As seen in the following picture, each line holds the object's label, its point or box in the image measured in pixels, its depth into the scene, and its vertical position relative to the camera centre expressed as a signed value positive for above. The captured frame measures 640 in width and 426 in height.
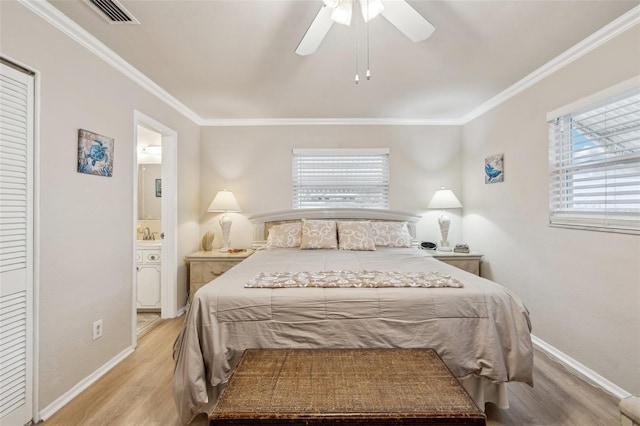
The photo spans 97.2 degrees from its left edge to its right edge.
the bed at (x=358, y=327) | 1.52 -0.62
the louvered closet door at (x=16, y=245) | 1.48 -0.18
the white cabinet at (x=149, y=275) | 3.25 -0.72
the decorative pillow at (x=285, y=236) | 3.30 -0.27
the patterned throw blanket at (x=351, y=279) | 1.68 -0.42
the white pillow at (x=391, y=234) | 3.32 -0.24
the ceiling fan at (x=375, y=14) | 1.41 +1.04
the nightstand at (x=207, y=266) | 3.24 -0.62
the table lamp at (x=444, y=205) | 3.55 +0.12
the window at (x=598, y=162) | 1.83 +0.39
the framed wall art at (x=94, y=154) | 1.96 +0.43
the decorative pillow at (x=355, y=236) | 3.12 -0.25
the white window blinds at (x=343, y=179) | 3.88 +0.48
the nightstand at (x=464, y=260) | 3.27 -0.53
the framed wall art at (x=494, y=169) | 3.03 +0.51
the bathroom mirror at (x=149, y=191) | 3.99 +0.31
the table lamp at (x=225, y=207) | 3.55 +0.07
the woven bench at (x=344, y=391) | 0.98 -0.69
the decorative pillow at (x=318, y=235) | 3.15 -0.25
